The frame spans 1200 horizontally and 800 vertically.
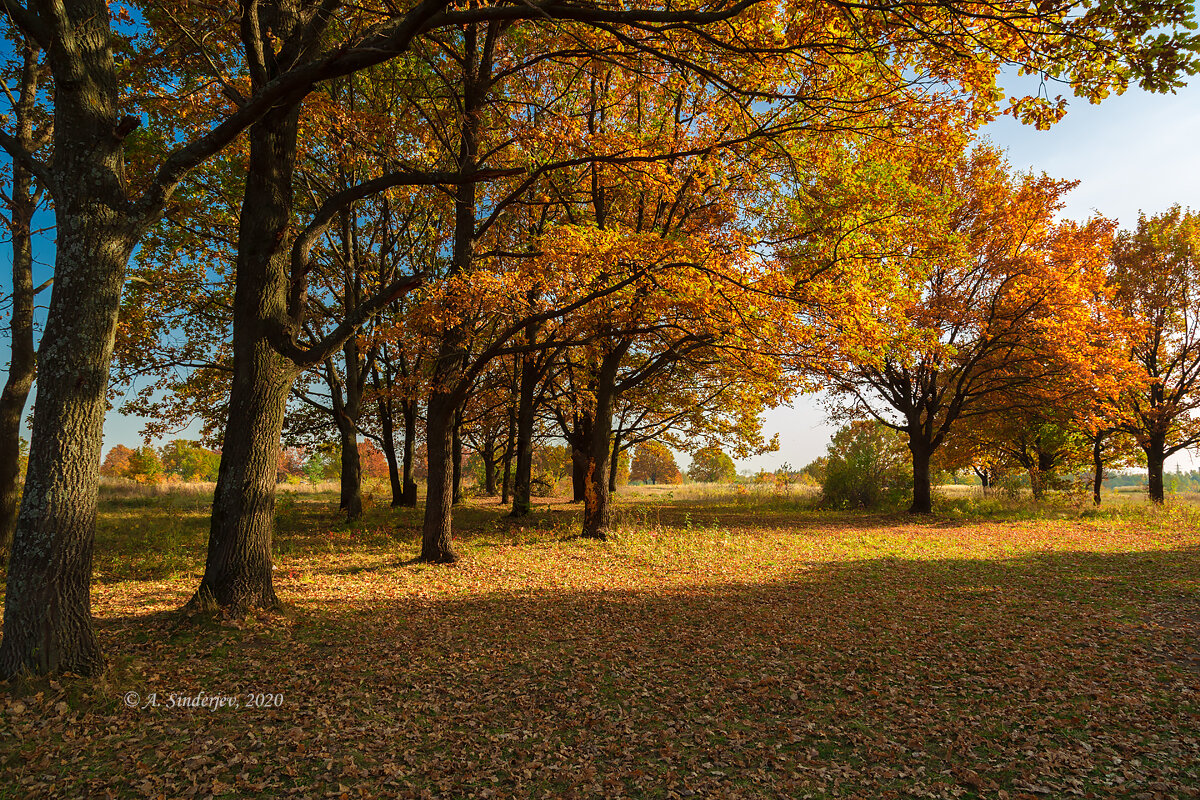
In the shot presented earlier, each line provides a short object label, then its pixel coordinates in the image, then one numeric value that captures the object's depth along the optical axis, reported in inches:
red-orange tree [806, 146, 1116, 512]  716.0
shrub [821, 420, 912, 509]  973.2
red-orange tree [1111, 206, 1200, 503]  872.9
